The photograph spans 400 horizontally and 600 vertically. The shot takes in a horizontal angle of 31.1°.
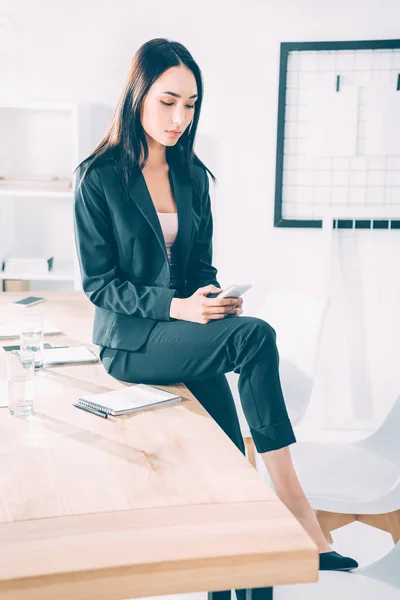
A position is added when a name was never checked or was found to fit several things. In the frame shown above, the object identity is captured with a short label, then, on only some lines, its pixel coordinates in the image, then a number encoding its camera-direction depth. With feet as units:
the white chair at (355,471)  6.21
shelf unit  12.06
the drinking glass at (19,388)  4.98
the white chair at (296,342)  8.16
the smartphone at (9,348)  6.76
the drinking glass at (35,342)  5.93
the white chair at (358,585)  4.36
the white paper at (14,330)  7.32
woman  5.55
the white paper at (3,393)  5.25
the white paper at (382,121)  12.06
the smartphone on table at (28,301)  8.95
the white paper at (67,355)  6.38
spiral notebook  5.06
